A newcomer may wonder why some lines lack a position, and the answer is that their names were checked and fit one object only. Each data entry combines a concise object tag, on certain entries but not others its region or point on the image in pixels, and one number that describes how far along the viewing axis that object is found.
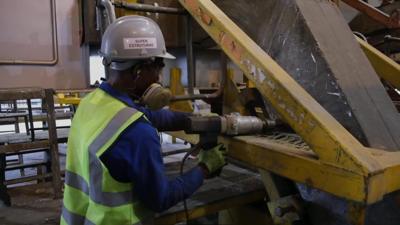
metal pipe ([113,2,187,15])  2.12
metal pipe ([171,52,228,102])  2.20
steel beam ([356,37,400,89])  2.22
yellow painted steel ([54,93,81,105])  5.41
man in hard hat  1.34
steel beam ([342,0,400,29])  2.86
